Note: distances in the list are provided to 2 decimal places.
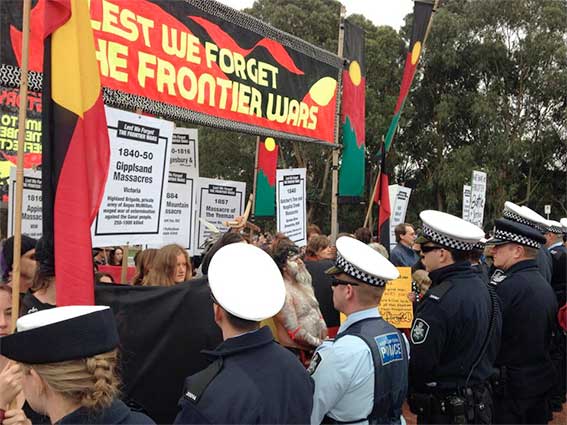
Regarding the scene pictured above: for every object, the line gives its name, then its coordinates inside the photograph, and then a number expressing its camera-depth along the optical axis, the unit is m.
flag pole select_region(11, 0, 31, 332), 2.95
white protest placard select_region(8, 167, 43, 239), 4.97
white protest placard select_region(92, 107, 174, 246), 4.02
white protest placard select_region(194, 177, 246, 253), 6.90
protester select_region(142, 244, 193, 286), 4.37
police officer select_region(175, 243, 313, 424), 2.30
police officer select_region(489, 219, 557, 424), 4.75
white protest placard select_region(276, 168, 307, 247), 7.08
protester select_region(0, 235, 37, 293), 3.91
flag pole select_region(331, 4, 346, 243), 8.73
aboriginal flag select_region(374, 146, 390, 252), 8.23
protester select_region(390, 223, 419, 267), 8.50
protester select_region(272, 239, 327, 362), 4.66
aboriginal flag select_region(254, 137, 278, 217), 10.24
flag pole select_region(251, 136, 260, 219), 10.06
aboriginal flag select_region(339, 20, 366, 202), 8.98
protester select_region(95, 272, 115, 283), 4.24
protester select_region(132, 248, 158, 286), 4.52
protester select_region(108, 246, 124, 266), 9.54
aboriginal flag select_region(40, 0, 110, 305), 3.21
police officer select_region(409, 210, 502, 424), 3.81
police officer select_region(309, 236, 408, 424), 2.91
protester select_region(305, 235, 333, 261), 6.67
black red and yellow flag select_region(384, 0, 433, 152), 9.72
